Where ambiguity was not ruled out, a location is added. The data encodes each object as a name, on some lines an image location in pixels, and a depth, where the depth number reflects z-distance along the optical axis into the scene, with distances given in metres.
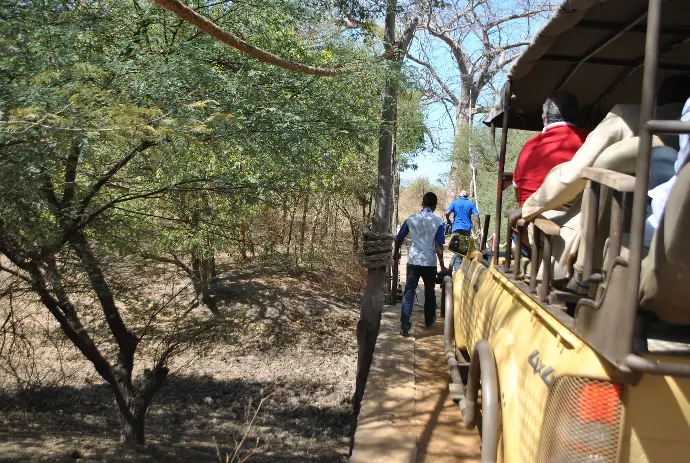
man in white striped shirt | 7.26
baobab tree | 20.83
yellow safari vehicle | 1.86
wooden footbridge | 4.30
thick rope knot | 7.64
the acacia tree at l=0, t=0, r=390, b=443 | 5.29
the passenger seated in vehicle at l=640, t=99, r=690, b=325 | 1.84
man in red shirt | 3.66
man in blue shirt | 9.94
